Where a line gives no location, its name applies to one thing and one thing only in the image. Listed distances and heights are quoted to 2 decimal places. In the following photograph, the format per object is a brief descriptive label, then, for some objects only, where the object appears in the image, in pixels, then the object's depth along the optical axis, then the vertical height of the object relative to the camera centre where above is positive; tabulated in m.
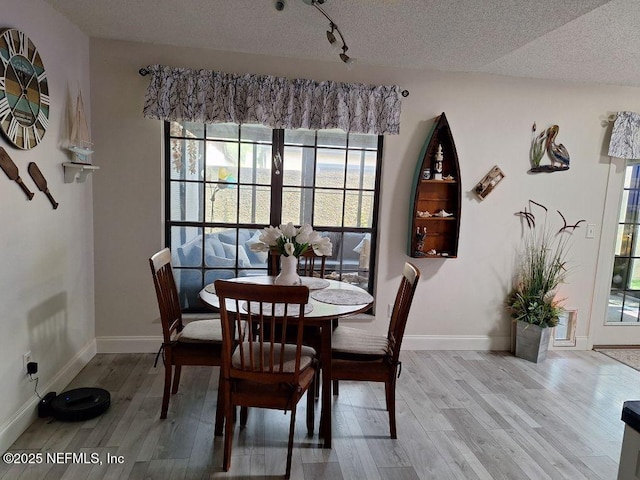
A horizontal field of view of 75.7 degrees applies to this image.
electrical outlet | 2.23 -0.98
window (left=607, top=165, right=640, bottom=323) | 3.81 -0.49
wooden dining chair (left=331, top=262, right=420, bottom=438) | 2.23 -0.88
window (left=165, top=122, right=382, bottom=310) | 3.29 -0.01
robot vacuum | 2.31 -1.27
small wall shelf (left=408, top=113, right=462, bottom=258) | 3.35 +0.00
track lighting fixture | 2.17 +0.96
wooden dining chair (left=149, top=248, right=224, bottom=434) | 2.30 -0.89
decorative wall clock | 1.96 +0.45
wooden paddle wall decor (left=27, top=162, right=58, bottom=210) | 2.23 +0.01
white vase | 2.46 -0.48
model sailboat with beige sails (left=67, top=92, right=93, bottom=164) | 2.64 +0.29
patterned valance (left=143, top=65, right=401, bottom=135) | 3.00 +0.68
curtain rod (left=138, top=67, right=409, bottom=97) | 2.99 +0.81
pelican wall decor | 3.52 +0.46
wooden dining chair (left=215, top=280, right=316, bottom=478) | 1.78 -0.82
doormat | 3.56 -1.32
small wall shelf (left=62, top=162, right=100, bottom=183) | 2.65 +0.07
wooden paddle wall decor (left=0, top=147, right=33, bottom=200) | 1.96 +0.05
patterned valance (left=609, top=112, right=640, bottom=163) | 3.57 +0.62
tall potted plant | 3.48 -0.72
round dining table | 2.10 -0.61
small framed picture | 3.50 +0.17
